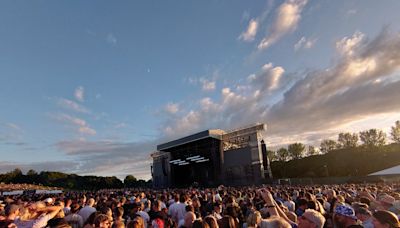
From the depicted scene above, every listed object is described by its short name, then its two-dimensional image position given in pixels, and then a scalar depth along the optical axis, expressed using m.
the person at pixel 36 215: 4.60
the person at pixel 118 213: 6.06
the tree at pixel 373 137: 86.94
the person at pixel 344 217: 3.69
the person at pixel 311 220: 3.68
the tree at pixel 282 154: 103.31
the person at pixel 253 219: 4.48
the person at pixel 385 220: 3.46
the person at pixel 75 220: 6.21
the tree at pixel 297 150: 99.81
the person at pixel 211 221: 4.14
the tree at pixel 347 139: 91.50
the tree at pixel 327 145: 97.22
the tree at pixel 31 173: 104.44
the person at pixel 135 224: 3.77
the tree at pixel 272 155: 105.99
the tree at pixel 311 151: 103.19
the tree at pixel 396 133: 82.01
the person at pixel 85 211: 7.27
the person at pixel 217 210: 6.71
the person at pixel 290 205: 8.38
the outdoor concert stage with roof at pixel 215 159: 43.69
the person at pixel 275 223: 3.41
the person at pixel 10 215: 4.48
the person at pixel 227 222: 4.53
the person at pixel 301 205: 6.37
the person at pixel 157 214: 6.48
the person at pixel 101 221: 4.05
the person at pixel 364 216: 4.29
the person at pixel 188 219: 5.95
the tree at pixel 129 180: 78.72
